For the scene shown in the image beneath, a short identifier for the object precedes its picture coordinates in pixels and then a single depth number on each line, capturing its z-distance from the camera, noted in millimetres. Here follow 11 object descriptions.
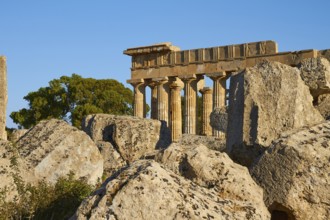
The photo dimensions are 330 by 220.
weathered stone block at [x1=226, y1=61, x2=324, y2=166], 9070
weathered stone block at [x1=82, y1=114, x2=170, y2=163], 15664
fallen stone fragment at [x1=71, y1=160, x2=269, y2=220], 5520
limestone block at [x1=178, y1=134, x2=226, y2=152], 14784
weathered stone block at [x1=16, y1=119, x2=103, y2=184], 10312
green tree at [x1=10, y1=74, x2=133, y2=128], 54156
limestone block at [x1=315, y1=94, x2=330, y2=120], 11242
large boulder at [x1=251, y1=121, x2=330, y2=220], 7141
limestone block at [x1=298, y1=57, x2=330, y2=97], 11914
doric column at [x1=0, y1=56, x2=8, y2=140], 14460
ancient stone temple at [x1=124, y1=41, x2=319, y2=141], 36719
